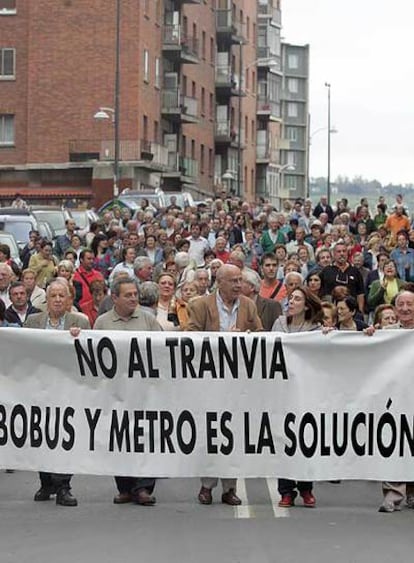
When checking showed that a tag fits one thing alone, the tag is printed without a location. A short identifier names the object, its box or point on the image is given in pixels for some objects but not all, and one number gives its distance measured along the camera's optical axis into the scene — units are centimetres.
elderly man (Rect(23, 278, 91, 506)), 1180
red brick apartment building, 6506
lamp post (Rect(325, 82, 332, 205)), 10422
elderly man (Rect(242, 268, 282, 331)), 1478
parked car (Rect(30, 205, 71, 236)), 3738
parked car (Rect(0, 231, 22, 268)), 2827
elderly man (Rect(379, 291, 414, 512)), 1127
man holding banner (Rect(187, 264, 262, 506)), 1193
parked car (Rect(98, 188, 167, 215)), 4250
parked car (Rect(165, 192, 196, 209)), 4516
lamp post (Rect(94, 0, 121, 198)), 5319
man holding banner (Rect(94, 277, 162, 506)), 1163
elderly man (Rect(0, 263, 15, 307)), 1689
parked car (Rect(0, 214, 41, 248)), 3231
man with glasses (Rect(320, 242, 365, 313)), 1988
